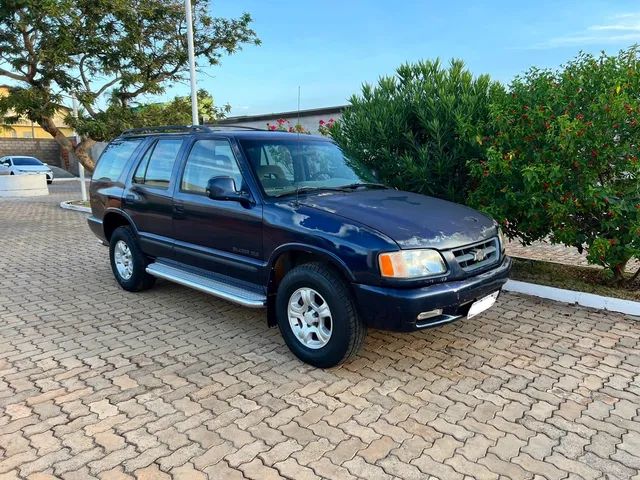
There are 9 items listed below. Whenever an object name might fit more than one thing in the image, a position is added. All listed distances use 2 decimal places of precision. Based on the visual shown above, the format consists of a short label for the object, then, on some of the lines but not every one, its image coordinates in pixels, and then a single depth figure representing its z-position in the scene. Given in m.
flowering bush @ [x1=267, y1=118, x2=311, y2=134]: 7.92
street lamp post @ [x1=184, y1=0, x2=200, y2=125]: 12.56
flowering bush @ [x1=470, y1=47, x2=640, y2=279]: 5.03
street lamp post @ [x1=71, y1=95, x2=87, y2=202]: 14.08
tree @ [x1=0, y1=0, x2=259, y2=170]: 12.13
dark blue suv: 3.40
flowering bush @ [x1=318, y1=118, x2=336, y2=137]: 7.66
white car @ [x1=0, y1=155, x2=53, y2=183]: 25.22
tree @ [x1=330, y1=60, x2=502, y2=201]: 6.25
